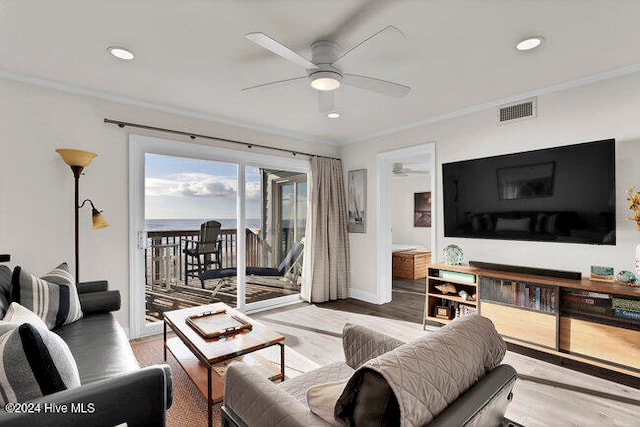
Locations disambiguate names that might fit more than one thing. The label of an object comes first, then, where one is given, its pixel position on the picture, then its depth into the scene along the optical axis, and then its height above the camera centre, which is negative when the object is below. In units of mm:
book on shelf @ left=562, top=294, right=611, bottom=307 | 2402 -674
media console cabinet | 2307 -820
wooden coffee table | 1872 -822
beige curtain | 4625 -358
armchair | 850 -561
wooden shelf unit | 3191 -855
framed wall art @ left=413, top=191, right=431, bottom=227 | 7328 +140
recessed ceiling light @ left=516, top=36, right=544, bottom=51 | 2145 +1197
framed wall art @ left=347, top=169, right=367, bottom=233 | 4734 +235
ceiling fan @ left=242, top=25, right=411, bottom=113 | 2117 +986
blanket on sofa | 820 -454
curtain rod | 3124 +923
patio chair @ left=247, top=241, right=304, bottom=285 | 4446 -747
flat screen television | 2609 +182
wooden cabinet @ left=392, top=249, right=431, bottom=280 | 5926 -930
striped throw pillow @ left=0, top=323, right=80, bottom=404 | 1029 -504
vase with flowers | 2383 +34
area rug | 1971 -1261
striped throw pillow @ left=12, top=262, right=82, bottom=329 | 2051 -543
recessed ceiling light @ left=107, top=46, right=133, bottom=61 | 2248 +1195
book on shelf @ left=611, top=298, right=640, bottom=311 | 2271 -655
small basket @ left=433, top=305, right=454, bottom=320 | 3385 -1056
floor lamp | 2627 +431
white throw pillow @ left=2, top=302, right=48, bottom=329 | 1649 -535
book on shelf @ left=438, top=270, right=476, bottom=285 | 3135 -629
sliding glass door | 3334 -152
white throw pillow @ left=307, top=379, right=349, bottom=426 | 976 -589
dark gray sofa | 1051 -702
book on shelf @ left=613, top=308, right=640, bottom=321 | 2273 -729
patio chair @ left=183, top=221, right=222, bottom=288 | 3826 -440
